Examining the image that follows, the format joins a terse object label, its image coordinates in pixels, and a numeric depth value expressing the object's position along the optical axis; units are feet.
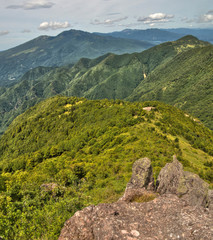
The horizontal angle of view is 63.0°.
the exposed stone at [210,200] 95.46
